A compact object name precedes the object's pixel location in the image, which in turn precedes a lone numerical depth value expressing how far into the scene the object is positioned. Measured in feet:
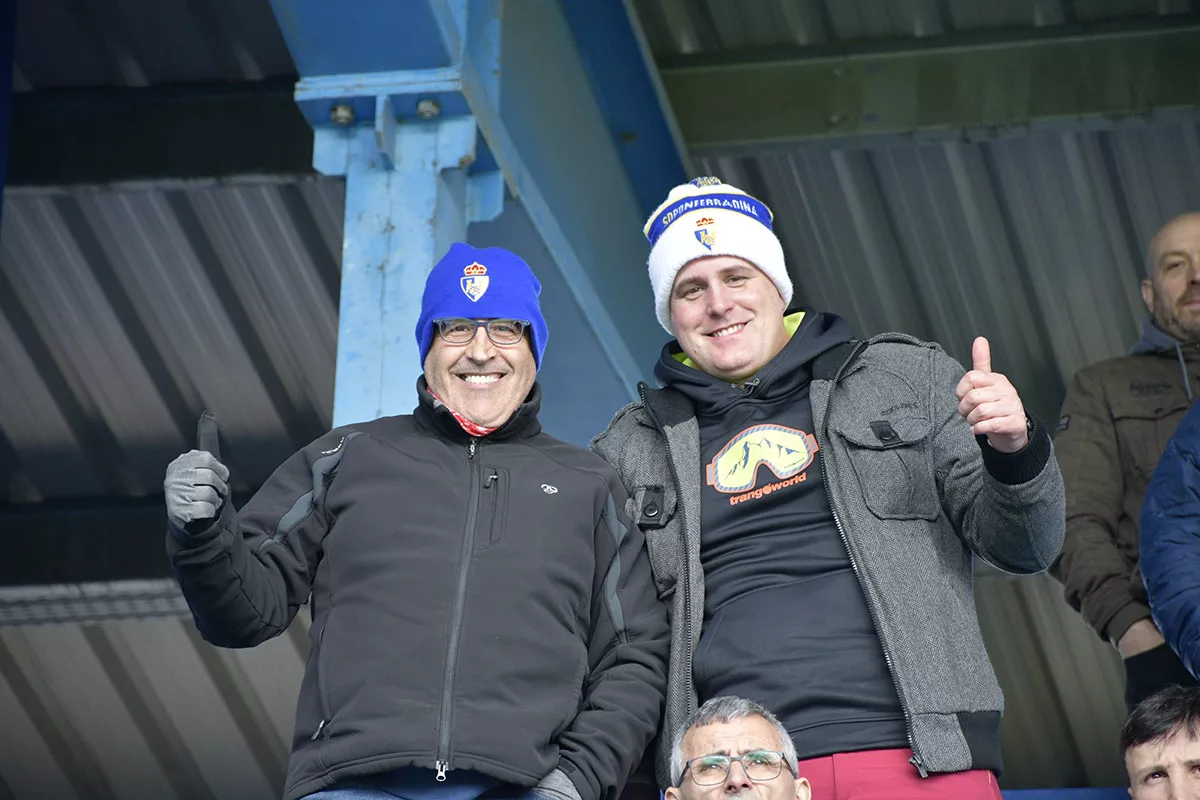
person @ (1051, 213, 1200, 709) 23.07
